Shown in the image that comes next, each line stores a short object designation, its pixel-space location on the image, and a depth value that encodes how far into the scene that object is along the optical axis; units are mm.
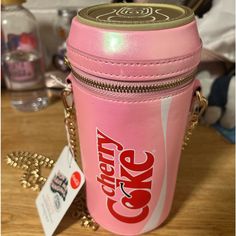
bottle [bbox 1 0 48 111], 691
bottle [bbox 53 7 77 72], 719
